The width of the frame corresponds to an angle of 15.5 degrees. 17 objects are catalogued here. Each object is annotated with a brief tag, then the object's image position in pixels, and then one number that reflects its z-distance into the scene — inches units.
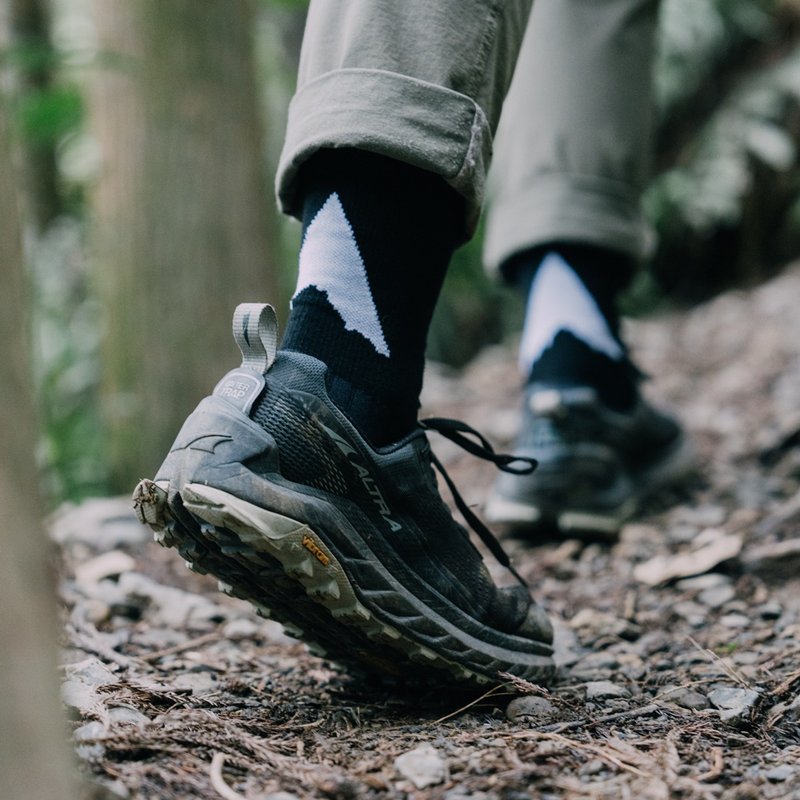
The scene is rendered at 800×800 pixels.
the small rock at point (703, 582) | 88.1
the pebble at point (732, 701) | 76.6
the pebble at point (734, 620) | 84.2
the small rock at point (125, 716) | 74.0
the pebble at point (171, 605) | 86.9
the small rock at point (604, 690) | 78.4
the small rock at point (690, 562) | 89.0
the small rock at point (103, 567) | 90.5
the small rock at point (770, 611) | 84.3
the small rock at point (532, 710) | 76.4
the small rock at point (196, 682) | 78.5
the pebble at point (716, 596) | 86.7
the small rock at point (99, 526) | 97.2
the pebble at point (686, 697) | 77.5
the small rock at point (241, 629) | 85.6
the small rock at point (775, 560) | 89.0
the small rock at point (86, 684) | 74.5
